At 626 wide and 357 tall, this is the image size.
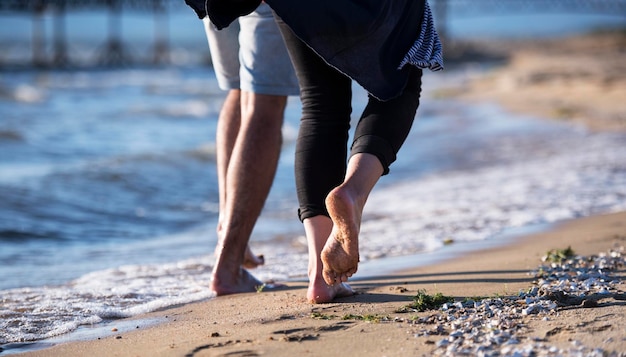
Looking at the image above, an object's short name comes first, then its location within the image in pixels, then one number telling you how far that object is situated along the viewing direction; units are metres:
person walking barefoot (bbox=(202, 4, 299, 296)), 5.02
